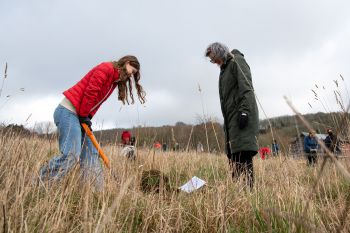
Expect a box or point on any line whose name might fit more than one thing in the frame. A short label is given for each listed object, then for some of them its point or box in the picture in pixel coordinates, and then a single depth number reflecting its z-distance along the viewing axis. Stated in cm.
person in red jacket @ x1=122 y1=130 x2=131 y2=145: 1076
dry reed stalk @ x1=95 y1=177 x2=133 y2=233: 64
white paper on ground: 246
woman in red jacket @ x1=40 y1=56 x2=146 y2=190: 316
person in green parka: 332
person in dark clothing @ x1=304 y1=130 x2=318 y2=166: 1228
